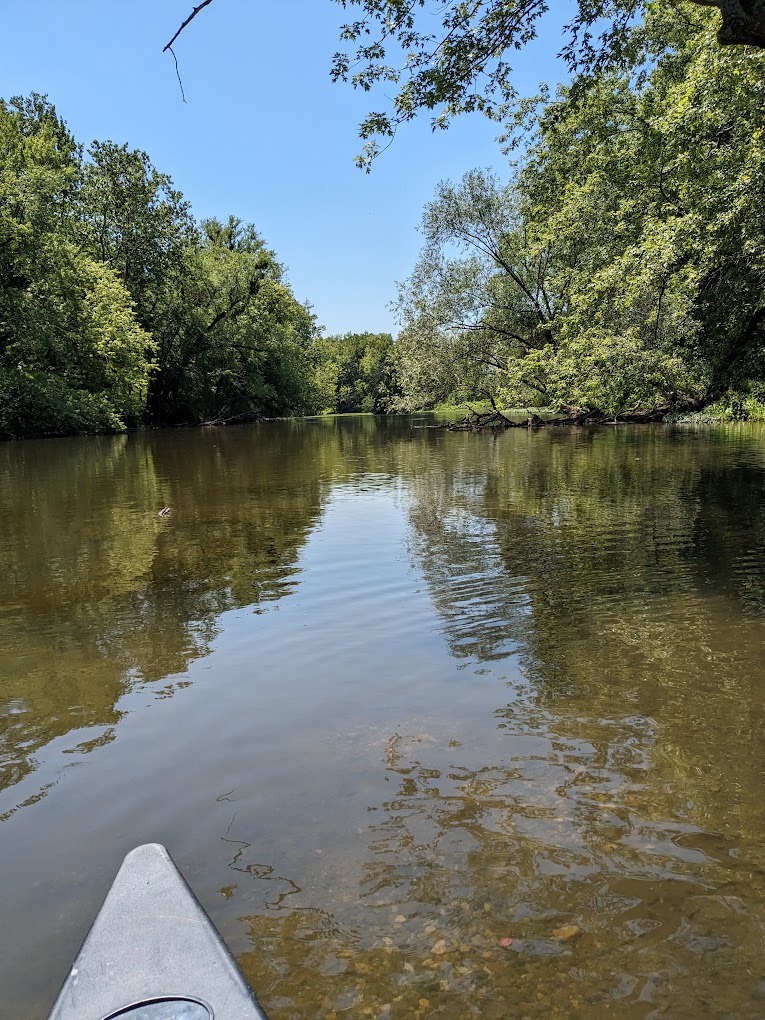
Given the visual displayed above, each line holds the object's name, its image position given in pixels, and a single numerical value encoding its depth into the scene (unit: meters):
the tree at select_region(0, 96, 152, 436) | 31.06
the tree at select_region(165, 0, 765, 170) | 7.46
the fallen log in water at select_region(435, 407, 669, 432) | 35.38
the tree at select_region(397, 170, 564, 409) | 32.28
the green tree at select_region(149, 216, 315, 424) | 49.25
